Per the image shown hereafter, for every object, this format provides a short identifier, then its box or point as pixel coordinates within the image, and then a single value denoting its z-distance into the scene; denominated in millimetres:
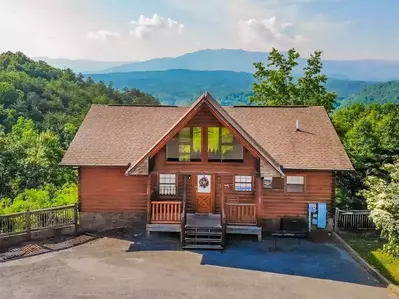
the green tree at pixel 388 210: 15641
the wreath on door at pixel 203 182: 22188
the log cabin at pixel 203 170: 20203
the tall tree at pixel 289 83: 37875
